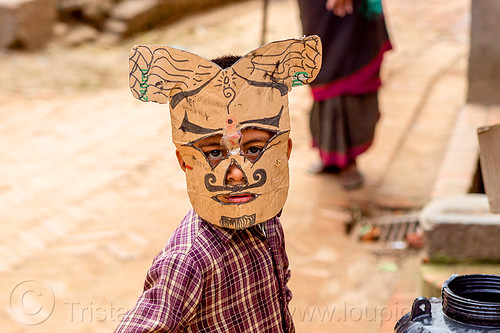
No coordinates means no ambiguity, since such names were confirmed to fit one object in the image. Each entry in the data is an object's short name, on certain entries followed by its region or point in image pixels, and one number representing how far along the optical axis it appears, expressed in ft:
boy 4.98
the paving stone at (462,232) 7.33
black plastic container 4.74
